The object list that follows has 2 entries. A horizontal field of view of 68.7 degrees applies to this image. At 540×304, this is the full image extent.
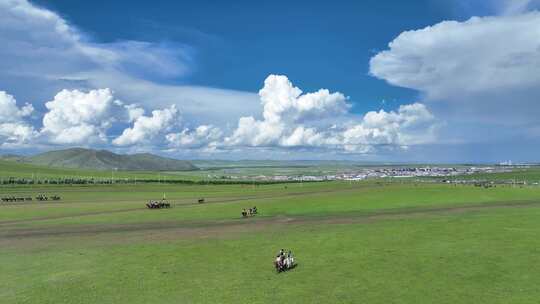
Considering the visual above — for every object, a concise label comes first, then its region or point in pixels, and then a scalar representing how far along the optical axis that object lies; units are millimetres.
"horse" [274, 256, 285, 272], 28953
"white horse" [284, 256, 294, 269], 29391
